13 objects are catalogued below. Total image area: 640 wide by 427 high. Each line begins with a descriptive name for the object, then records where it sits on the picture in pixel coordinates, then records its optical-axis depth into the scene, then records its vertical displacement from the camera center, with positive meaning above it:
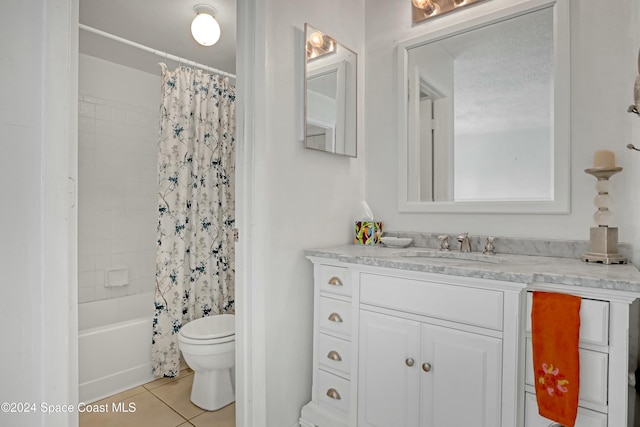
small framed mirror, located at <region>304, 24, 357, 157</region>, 1.76 +0.63
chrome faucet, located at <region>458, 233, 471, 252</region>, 1.70 -0.16
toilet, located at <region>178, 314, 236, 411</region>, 1.95 -0.87
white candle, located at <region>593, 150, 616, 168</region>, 1.33 +0.21
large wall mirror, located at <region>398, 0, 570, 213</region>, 1.56 +0.49
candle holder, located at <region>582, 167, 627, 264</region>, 1.31 -0.07
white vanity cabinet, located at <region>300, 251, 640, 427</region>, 1.05 -0.48
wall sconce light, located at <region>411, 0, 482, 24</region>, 1.83 +1.10
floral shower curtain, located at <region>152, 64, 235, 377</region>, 2.36 +0.02
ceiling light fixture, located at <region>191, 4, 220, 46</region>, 1.97 +1.03
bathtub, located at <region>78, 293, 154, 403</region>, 2.13 -0.95
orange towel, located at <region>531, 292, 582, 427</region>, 1.05 -0.44
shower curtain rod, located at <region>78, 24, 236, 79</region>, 2.15 +1.08
